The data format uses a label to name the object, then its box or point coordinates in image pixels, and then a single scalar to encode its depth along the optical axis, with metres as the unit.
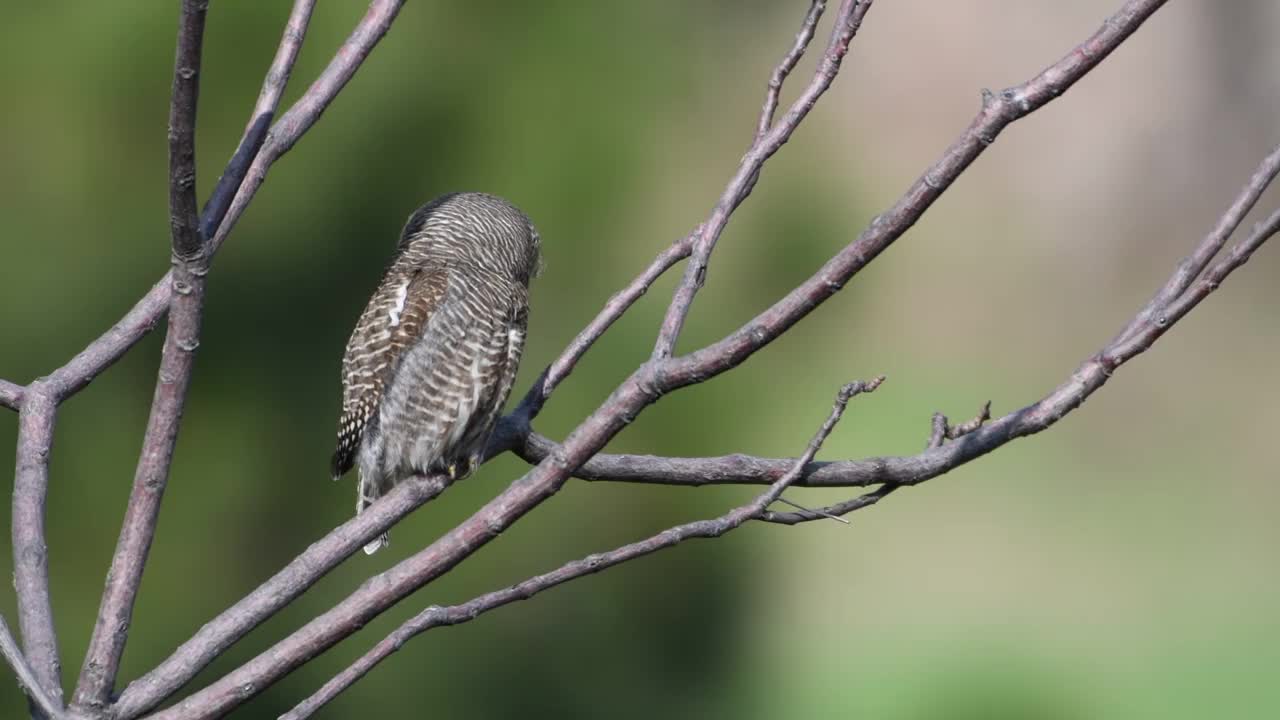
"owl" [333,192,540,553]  12.21
